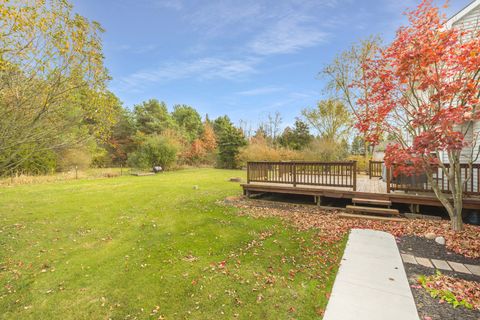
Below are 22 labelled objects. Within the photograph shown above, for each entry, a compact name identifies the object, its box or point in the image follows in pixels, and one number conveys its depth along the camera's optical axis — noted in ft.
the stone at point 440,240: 12.92
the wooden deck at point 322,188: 18.51
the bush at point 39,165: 44.96
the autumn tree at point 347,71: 50.96
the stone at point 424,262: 10.44
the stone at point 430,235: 13.63
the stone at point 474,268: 9.72
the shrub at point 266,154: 58.23
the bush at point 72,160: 53.42
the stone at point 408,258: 10.90
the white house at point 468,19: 19.49
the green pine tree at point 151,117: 91.66
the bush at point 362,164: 48.28
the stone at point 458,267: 9.91
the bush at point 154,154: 63.16
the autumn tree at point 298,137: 79.15
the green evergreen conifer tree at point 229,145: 75.20
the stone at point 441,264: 10.09
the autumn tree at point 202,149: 84.80
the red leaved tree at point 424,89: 11.86
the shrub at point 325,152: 55.42
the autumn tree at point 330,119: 64.75
